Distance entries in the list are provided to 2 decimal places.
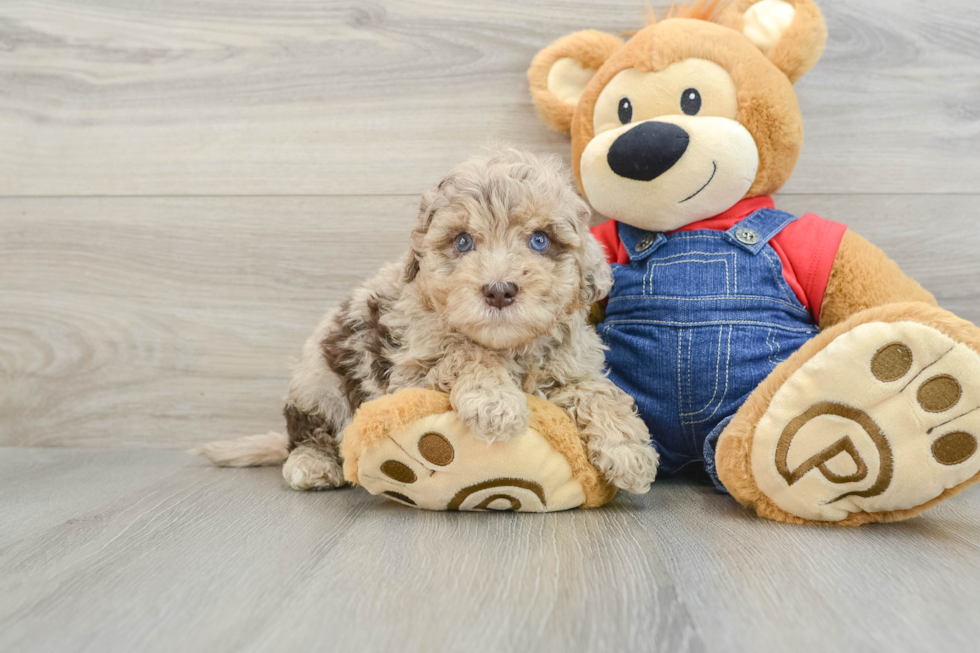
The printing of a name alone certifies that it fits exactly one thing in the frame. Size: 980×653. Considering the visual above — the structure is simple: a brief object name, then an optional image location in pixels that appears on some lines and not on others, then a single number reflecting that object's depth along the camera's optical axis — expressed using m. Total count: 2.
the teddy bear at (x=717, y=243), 0.60
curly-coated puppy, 0.54
